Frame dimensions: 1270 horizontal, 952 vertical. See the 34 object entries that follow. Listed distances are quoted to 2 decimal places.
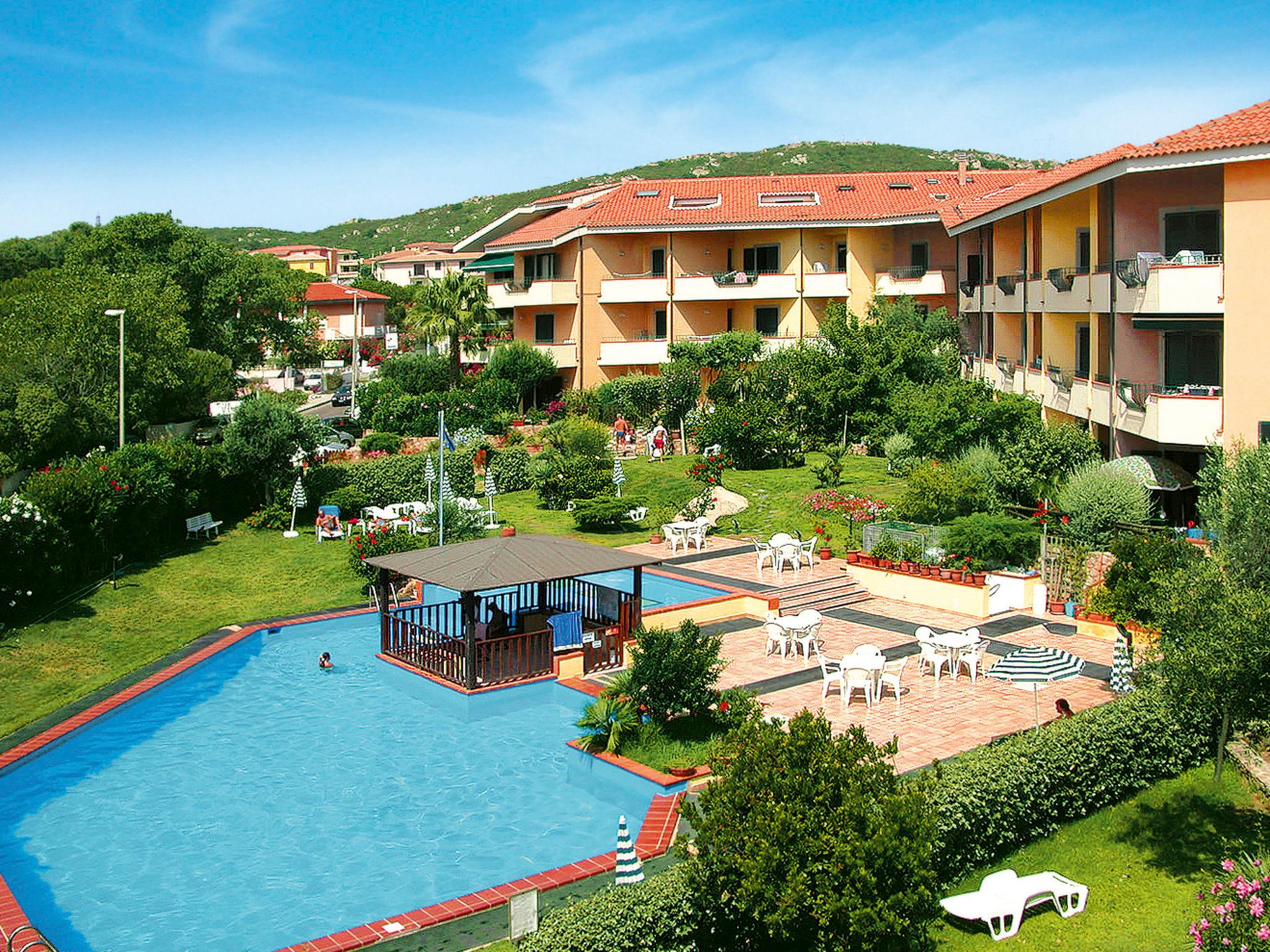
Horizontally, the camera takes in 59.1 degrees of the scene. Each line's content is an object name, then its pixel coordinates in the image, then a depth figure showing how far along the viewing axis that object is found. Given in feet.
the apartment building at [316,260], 449.06
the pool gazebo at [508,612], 66.80
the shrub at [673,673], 56.24
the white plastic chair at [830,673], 62.34
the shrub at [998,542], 81.20
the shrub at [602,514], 105.29
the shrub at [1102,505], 78.89
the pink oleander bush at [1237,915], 28.76
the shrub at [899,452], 112.98
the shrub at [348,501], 109.40
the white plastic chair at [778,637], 71.26
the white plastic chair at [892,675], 61.31
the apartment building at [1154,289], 76.23
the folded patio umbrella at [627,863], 39.37
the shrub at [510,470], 124.98
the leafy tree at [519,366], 164.04
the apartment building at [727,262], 162.50
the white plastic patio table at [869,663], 60.95
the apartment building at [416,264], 395.34
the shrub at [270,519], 105.81
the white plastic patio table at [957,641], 65.10
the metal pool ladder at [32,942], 35.70
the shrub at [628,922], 32.78
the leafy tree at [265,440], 105.19
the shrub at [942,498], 91.04
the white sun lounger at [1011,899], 37.11
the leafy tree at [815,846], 31.17
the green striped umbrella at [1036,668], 54.03
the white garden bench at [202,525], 100.94
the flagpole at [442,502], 86.33
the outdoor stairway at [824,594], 83.66
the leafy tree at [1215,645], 37.81
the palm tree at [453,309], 171.73
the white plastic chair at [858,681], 60.85
